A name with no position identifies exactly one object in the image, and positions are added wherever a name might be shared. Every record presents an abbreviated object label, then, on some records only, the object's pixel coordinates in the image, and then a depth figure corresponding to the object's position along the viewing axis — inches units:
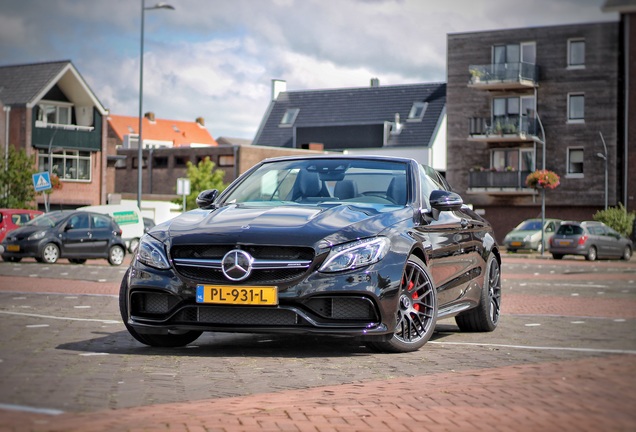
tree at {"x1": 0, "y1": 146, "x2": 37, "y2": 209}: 2074.3
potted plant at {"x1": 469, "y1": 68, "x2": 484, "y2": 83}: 2593.5
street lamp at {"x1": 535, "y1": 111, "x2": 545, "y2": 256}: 1879.4
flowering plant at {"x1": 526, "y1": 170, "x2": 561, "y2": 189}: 2101.4
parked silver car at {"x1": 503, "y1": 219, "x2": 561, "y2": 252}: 1929.1
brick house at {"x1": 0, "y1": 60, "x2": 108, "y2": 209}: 2561.5
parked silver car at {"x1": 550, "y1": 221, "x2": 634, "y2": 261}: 1674.5
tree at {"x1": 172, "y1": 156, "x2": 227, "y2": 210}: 2752.2
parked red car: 1381.6
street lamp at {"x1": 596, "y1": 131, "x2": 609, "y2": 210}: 2354.8
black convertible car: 318.0
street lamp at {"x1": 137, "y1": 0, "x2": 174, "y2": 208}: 1790.1
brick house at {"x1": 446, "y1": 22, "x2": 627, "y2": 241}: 2485.2
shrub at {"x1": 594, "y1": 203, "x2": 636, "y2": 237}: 2087.8
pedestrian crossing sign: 1673.2
